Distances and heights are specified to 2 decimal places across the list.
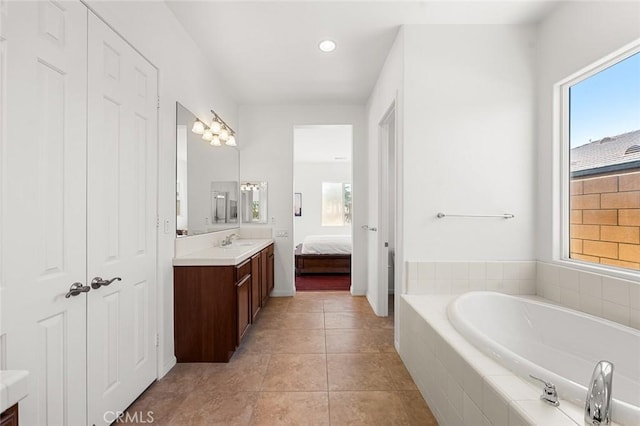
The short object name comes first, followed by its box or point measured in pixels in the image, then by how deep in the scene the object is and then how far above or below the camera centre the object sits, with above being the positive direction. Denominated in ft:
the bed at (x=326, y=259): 17.43 -2.88
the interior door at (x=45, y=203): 3.49 +0.10
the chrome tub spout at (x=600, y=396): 2.77 -1.82
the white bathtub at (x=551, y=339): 4.13 -2.36
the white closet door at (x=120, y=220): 4.76 -0.16
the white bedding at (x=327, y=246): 17.49 -2.14
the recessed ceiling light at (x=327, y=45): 8.27 +4.94
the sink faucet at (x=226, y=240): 10.51 -1.09
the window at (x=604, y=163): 5.46 +1.08
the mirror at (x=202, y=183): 7.70 +0.95
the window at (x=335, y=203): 26.32 +0.85
